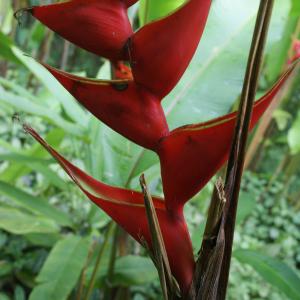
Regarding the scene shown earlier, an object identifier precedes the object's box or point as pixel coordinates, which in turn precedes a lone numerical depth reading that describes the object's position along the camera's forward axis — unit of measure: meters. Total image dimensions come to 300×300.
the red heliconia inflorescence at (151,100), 0.26
